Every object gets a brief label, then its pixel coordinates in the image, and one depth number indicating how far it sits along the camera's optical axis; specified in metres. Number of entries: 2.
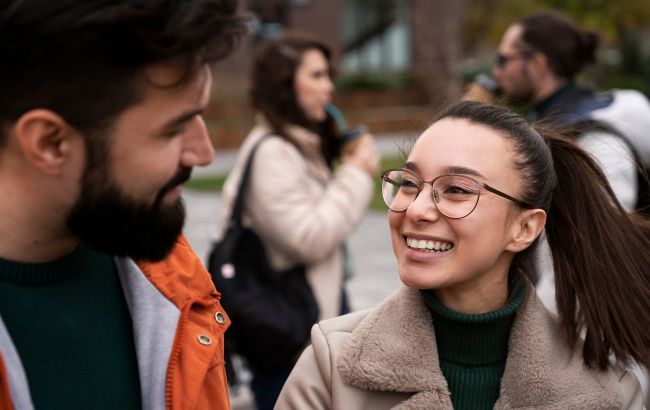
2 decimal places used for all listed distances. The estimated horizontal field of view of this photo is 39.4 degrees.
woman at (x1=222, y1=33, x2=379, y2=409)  3.82
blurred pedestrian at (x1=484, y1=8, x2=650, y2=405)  3.47
